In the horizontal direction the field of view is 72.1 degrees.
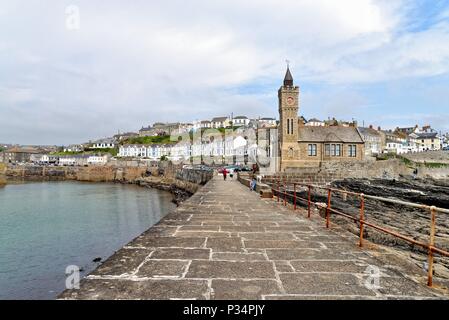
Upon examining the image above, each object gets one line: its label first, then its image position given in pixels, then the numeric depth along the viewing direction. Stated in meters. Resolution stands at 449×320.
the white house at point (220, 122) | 134.50
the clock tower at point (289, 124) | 43.03
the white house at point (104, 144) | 134.50
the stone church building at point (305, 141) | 43.09
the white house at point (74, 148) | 142.35
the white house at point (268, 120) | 130.25
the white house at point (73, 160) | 106.44
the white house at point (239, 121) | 135.11
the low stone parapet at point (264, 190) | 14.33
